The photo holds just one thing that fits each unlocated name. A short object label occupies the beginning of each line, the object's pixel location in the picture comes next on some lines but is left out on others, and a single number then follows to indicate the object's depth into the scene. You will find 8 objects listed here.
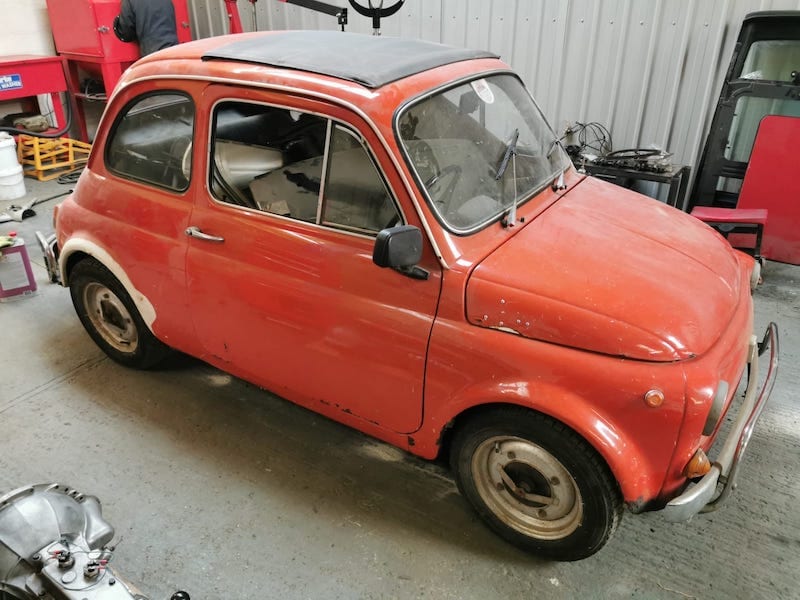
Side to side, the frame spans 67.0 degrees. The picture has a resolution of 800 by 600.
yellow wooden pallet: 6.98
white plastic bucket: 6.22
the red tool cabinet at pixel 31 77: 6.76
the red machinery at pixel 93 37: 6.75
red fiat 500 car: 2.09
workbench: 4.80
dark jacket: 6.65
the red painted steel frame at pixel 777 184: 4.51
